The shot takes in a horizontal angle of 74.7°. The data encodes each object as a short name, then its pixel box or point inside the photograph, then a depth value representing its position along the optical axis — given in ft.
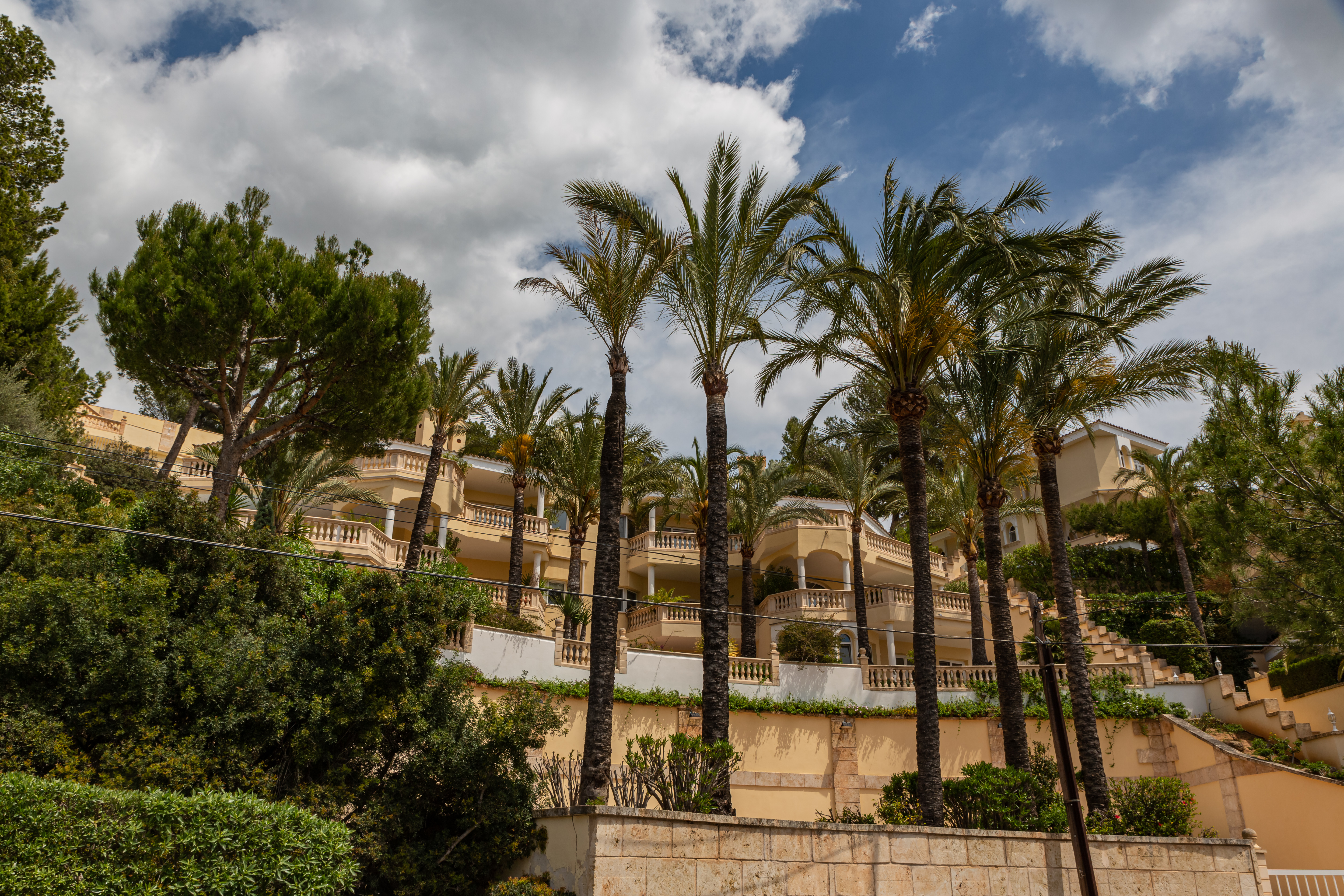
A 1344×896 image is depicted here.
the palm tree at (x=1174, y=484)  100.01
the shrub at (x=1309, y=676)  71.10
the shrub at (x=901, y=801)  52.34
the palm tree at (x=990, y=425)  60.23
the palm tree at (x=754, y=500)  103.04
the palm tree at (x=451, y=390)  90.02
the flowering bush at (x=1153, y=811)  53.01
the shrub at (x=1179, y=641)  82.84
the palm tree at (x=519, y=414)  95.25
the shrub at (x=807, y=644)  83.30
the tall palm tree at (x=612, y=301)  49.49
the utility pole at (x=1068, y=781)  41.73
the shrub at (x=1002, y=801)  47.57
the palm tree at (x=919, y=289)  52.21
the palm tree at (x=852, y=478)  101.71
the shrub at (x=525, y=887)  36.78
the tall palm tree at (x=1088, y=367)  60.44
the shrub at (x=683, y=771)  39.47
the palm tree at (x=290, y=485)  83.10
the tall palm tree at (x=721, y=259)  52.47
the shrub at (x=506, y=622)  70.44
